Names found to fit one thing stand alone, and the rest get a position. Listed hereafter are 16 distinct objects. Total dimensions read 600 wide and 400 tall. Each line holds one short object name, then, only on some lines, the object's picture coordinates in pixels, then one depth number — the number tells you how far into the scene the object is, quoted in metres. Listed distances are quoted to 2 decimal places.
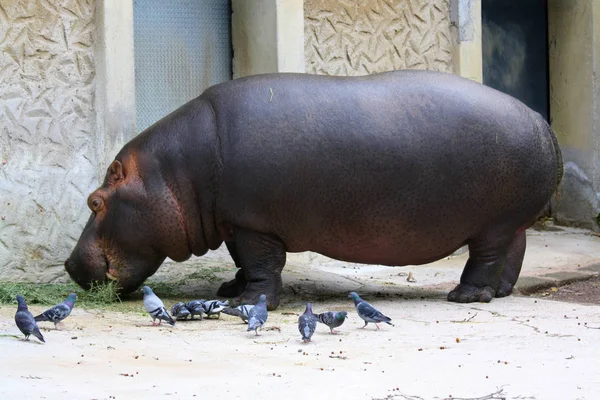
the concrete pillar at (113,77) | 14.38
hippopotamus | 12.25
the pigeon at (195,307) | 11.35
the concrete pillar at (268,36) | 15.73
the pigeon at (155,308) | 10.95
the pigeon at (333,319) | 10.53
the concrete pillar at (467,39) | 17.75
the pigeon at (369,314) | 10.77
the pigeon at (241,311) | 11.10
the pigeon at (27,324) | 9.55
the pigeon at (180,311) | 11.37
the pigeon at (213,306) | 11.39
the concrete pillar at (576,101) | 20.03
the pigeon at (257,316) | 10.44
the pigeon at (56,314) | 10.28
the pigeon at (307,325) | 10.12
